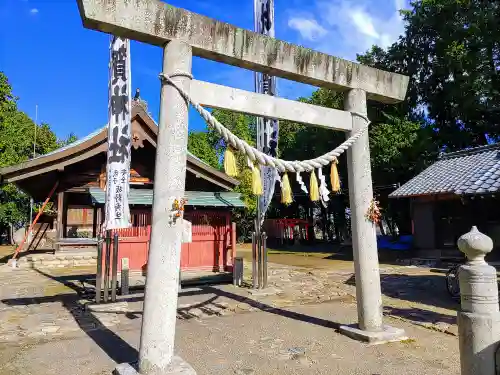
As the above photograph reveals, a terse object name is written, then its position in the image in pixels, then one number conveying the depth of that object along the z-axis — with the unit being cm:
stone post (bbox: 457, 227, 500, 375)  329
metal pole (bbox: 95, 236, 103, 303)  859
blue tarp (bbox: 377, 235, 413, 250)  2069
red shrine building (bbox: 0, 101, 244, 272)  1380
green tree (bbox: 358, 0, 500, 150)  2136
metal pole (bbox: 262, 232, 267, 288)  1054
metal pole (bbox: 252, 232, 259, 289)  1068
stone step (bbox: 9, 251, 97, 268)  1625
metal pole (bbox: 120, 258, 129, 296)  985
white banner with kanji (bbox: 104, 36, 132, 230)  854
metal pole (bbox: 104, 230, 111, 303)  877
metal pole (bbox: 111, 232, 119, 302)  872
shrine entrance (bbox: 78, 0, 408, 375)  461
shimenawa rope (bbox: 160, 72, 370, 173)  501
